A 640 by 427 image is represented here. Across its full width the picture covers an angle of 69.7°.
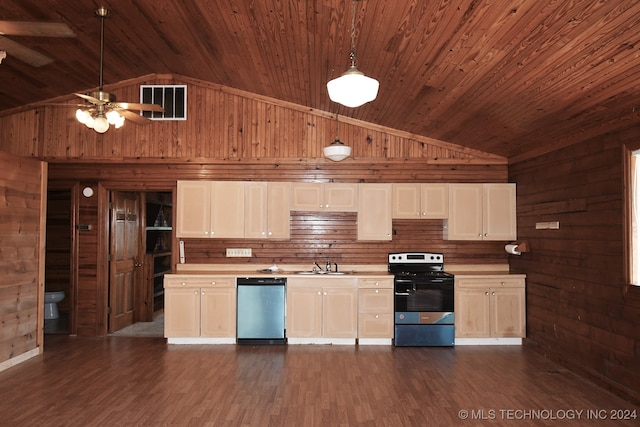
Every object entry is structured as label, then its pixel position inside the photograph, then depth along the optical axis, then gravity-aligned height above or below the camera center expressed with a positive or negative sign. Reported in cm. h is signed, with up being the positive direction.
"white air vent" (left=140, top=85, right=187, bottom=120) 600 +169
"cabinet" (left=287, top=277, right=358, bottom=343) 556 -97
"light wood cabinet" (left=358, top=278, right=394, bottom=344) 554 -97
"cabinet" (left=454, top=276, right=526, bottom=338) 557 -95
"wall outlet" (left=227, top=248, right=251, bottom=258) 616 -32
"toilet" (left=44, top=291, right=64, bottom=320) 727 -122
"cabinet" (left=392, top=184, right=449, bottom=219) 591 +35
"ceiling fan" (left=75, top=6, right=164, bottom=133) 362 +94
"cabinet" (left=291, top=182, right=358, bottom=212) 591 +39
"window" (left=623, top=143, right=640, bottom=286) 380 +12
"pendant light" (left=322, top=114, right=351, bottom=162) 518 +87
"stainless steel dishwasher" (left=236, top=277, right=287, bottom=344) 556 -102
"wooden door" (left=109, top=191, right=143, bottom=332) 635 -45
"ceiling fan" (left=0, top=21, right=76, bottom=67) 249 +109
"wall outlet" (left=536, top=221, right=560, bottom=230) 493 +4
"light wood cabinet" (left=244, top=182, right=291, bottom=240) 588 +22
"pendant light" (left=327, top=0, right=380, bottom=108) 258 +79
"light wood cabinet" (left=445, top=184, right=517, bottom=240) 586 +21
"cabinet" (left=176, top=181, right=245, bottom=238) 588 +24
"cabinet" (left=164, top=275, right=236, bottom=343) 557 -97
